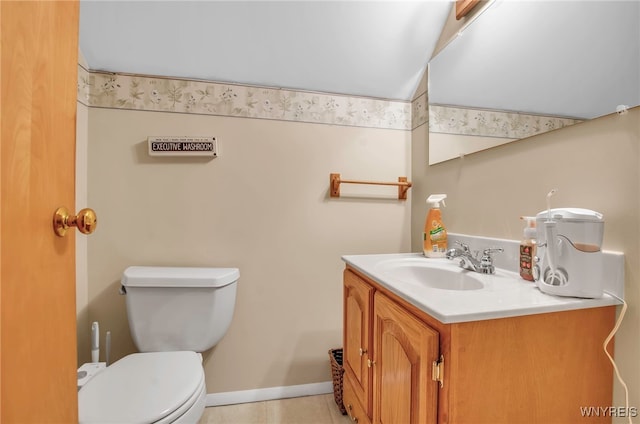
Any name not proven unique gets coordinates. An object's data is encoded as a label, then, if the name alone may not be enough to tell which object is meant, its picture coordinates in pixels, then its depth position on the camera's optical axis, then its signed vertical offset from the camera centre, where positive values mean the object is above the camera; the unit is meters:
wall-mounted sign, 1.38 +0.33
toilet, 0.93 -0.55
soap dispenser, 0.84 -0.12
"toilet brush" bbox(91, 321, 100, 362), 1.24 -0.61
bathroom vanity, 0.57 -0.32
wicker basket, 1.40 -0.85
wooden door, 0.38 +0.00
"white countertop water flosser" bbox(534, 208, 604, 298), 0.65 -0.10
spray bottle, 1.25 -0.10
